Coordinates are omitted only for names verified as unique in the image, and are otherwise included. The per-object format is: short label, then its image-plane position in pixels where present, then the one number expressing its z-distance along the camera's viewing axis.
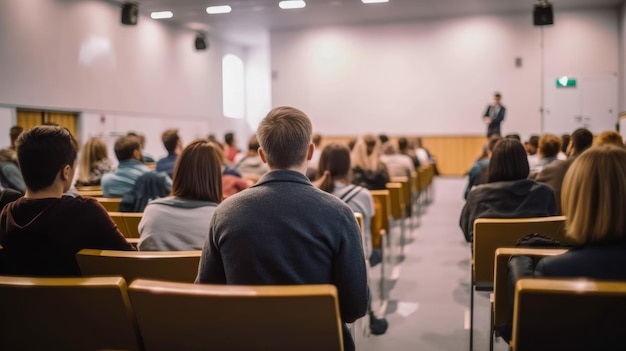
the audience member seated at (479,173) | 5.02
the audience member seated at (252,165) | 5.99
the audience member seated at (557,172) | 4.23
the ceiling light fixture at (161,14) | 12.48
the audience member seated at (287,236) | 1.56
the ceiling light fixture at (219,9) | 12.32
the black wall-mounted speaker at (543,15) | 11.26
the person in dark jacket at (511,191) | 3.18
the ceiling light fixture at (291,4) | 11.70
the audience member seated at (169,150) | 4.85
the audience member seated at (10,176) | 4.90
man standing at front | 11.88
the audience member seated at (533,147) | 6.60
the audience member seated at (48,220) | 1.87
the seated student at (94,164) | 4.97
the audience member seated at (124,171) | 4.47
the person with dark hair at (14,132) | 5.79
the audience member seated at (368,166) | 5.06
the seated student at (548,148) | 4.86
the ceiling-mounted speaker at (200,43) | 14.04
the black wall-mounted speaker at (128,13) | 10.80
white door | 13.06
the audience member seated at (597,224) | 1.53
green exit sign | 13.26
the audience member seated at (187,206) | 2.49
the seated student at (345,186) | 3.52
